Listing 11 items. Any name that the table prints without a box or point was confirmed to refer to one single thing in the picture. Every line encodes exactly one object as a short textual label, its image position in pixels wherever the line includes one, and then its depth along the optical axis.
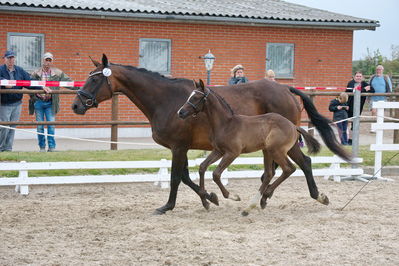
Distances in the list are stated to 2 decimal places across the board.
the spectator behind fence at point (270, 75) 12.62
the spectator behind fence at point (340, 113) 14.80
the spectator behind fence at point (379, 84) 16.84
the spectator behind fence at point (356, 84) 15.91
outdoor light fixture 16.22
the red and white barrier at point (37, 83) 11.85
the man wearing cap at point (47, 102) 12.58
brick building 16.53
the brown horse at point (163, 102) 8.30
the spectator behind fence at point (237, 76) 12.48
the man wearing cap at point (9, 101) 12.32
